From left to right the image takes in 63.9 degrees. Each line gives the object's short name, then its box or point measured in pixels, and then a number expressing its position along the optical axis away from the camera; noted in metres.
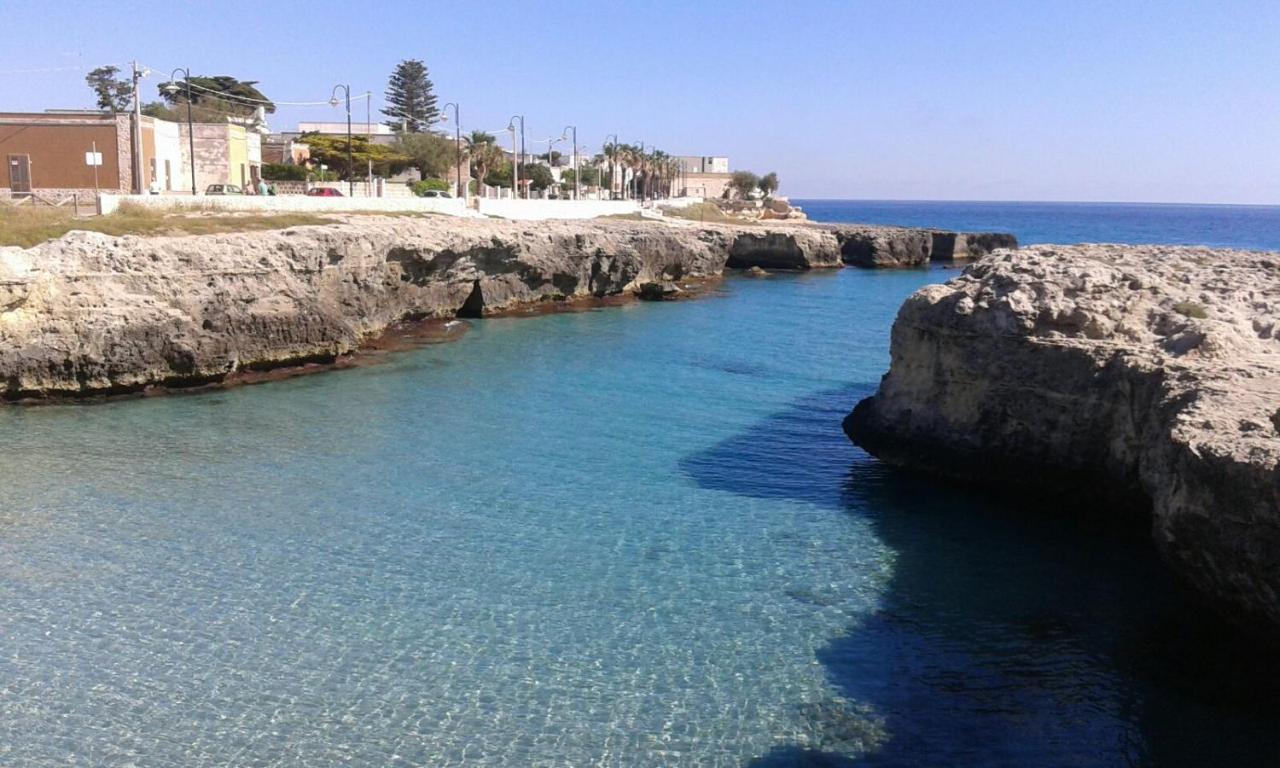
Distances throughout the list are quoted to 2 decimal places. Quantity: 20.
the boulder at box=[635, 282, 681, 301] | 53.06
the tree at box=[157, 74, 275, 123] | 78.56
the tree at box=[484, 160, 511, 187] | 92.75
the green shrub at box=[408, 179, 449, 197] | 68.51
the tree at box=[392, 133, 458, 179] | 82.50
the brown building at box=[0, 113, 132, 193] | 49.09
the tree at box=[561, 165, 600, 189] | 124.44
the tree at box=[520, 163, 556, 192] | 104.06
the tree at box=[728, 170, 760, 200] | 169.75
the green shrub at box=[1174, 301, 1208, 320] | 16.97
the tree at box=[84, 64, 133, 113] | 97.94
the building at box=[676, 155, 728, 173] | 197.75
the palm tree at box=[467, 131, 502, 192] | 86.54
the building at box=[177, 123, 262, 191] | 59.50
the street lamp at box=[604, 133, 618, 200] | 119.78
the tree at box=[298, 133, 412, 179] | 80.62
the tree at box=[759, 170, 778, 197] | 177.38
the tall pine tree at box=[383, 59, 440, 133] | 125.38
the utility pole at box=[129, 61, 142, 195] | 40.16
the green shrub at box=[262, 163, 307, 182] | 68.75
